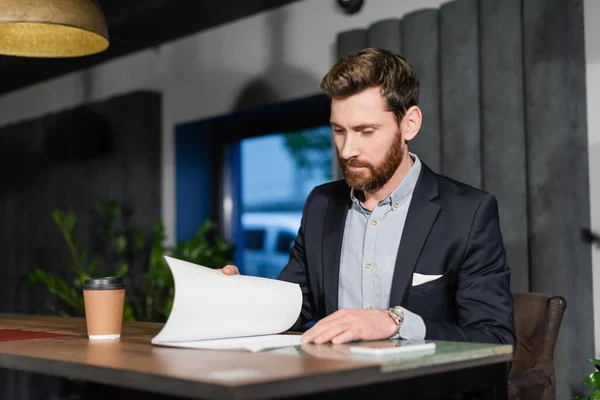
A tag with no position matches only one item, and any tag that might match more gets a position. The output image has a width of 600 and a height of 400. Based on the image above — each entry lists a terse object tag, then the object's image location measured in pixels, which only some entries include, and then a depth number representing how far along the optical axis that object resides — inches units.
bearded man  72.9
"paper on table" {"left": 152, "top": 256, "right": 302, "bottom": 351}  58.4
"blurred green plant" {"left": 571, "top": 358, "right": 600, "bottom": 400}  91.0
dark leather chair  81.7
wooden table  42.6
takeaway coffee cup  67.9
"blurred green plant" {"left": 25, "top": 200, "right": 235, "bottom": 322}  180.2
